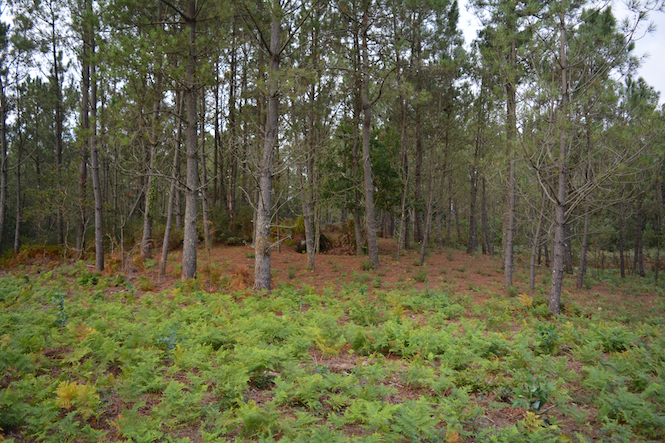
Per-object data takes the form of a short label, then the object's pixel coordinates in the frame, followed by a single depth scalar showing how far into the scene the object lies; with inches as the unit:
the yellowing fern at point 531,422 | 126.2
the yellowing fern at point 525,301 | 346.0
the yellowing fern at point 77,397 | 127.2
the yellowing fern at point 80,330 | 192.9
